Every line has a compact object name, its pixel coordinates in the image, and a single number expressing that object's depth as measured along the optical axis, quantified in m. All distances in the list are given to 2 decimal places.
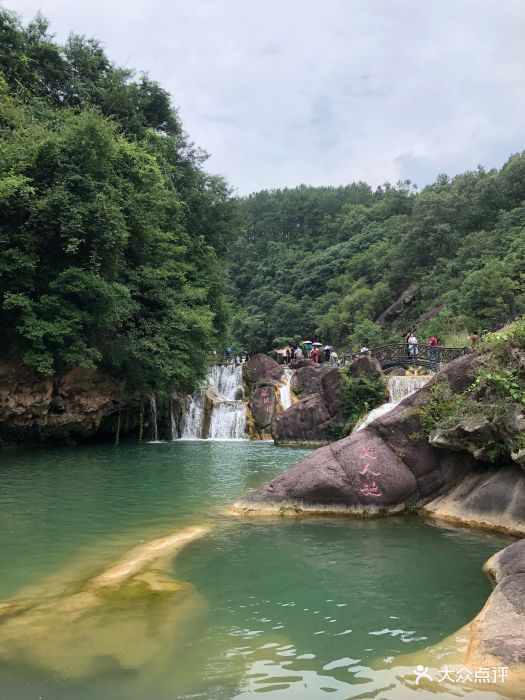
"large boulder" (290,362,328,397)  25.84
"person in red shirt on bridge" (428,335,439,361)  26.16
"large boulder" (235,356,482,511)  9.40
